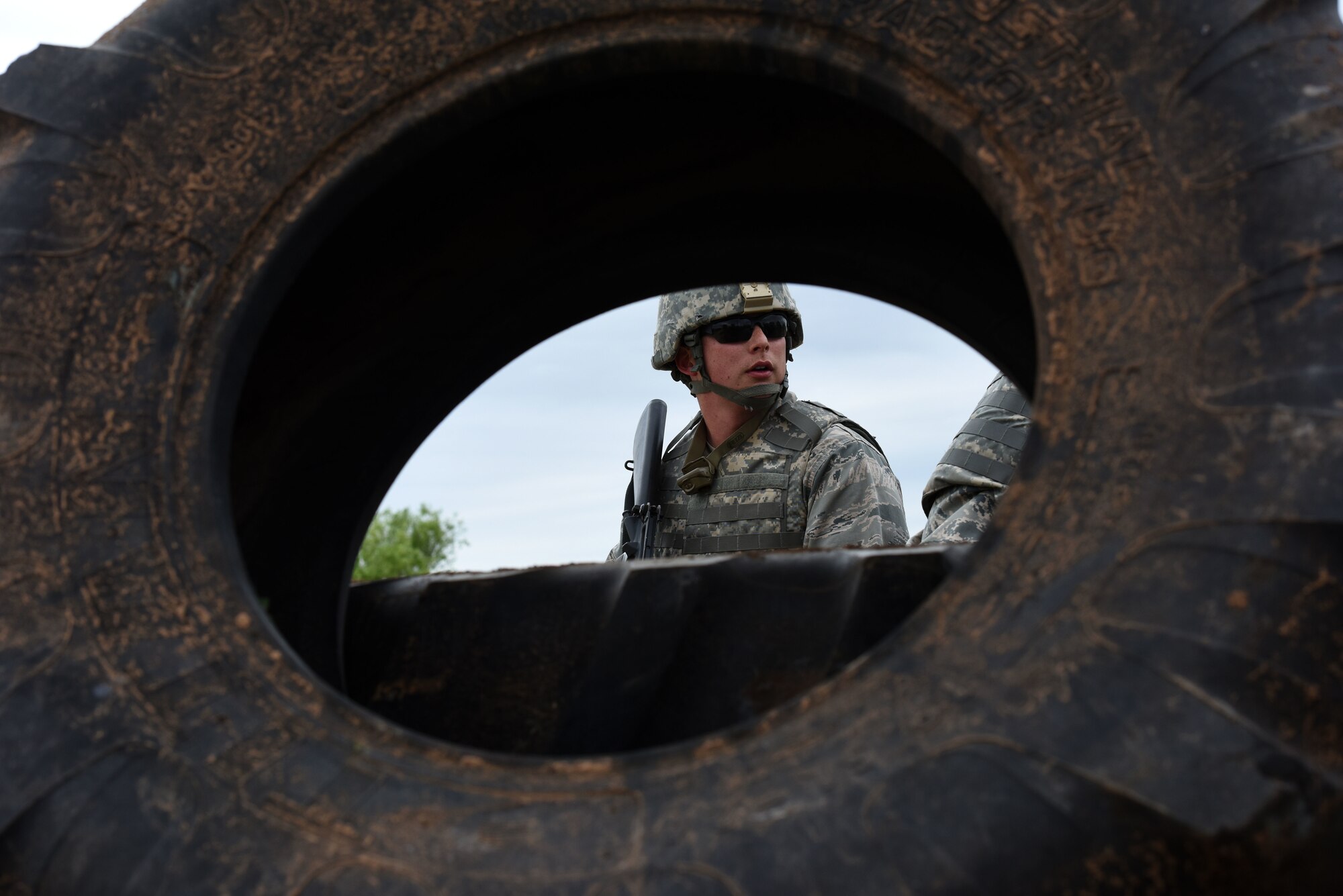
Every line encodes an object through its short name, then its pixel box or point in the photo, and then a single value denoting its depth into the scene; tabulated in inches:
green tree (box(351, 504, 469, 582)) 695.7
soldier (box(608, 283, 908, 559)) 179.3
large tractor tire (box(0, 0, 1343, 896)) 40.6
